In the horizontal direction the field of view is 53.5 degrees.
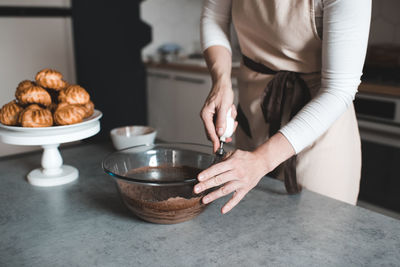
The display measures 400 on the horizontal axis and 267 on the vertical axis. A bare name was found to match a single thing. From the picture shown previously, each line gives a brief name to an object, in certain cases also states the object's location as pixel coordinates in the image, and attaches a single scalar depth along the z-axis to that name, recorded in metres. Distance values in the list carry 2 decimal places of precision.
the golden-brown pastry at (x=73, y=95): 0.97
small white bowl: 1.08
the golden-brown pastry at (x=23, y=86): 0.97
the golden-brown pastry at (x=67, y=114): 0.92
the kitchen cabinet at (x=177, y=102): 2.79
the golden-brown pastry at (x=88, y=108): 1.00
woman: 0.79
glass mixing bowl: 0.69
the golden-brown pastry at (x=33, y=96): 0.95
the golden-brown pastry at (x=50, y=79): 0.99
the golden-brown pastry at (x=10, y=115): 0.94
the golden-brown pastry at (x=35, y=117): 0.88
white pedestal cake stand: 0.89
